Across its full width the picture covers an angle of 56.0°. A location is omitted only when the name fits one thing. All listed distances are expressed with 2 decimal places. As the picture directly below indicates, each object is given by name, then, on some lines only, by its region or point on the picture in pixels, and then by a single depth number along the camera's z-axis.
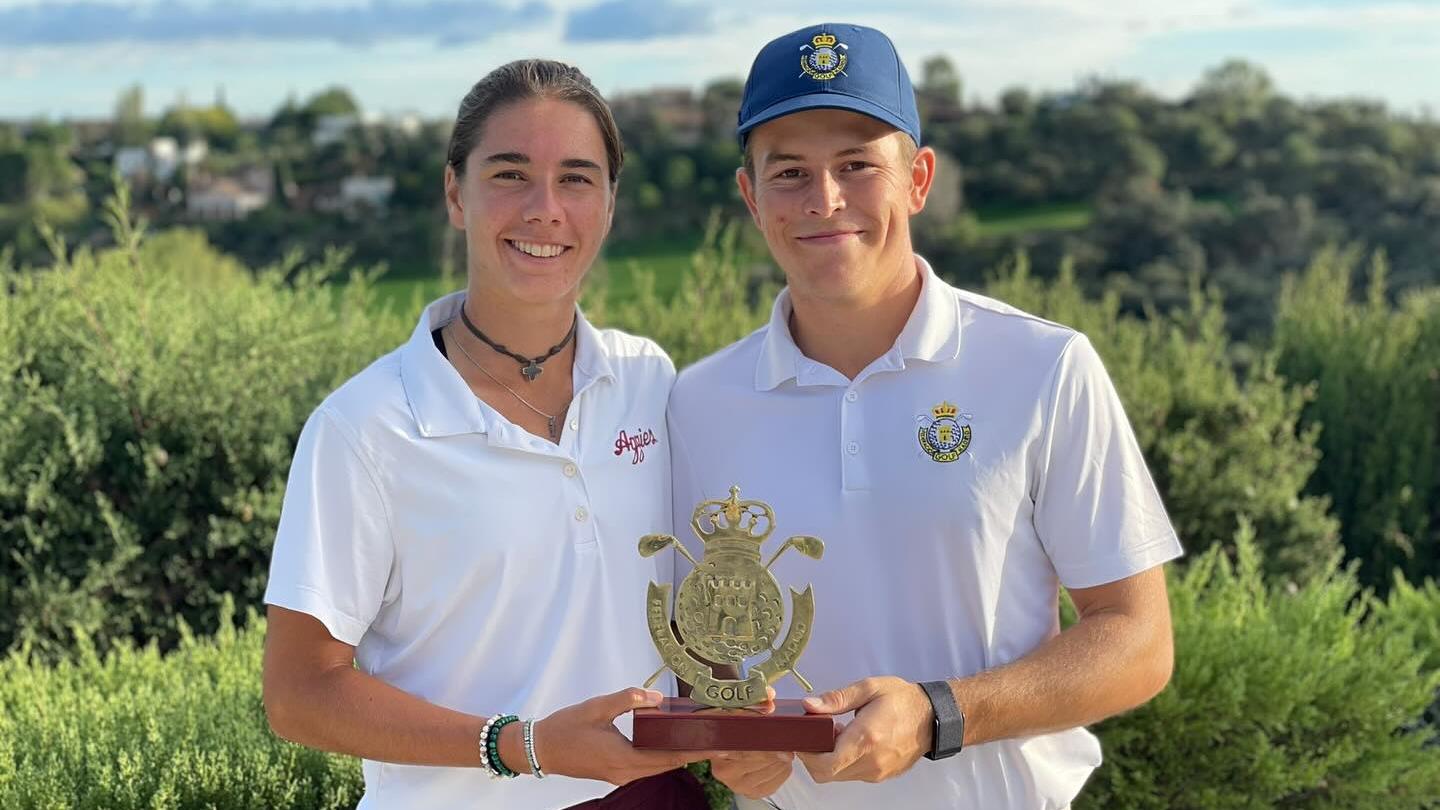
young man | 2.75
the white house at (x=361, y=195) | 36.12
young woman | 2.54
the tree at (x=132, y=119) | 56.60
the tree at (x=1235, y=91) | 42.96
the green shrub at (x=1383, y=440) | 8.59
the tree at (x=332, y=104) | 56.66
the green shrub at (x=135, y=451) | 5.38
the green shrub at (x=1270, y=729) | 4.43
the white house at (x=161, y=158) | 43.62
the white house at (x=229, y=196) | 38.66
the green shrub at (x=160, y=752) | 3.50
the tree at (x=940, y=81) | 47.16
